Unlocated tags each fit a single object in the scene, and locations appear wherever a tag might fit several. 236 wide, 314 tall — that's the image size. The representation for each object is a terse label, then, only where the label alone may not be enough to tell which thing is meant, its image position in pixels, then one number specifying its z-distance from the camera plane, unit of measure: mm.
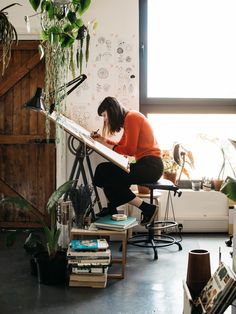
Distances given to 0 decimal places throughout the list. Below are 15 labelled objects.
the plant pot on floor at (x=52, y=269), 3578
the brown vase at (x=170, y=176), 5102
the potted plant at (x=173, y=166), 5109
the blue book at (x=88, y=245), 3555
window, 5324
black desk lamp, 3776
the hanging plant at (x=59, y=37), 2988
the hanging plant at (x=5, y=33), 3029
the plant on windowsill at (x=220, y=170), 5191
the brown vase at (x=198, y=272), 2646
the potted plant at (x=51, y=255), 3572
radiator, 5188
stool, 4418
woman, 4484
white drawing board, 3886
